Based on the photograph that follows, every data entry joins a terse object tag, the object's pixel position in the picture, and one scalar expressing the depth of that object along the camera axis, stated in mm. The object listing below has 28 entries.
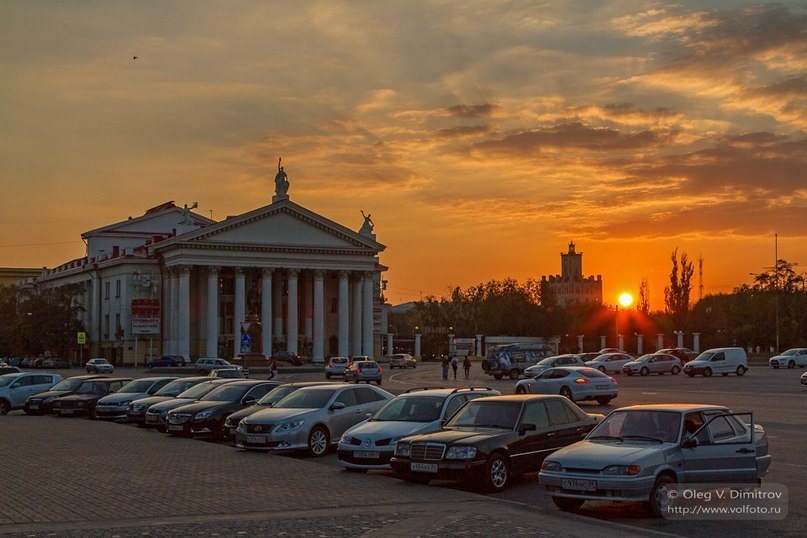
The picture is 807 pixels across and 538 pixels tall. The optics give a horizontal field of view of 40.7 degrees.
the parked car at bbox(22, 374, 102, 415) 37438
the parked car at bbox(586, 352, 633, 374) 73125
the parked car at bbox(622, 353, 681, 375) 71438
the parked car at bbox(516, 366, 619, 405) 39469
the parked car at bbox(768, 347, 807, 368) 77375
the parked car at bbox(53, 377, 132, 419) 35562
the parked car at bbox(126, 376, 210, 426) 31844
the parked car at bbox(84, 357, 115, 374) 82875
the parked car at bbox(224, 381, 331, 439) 25594
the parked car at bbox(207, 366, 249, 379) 60550
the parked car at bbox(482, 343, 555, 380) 67812
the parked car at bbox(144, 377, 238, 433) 29719
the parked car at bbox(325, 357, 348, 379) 75619
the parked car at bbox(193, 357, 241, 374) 79150
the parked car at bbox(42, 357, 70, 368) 103569
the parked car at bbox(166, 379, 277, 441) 27172
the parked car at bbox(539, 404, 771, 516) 14211
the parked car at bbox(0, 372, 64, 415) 39656
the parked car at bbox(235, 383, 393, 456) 22656
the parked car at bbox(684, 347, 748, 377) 65438
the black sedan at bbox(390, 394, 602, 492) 16969
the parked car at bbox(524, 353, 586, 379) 61625
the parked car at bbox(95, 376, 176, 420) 34188
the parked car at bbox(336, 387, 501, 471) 19359
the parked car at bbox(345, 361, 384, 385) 64875
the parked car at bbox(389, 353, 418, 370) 100562
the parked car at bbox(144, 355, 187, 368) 92812
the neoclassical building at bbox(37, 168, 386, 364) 107000
